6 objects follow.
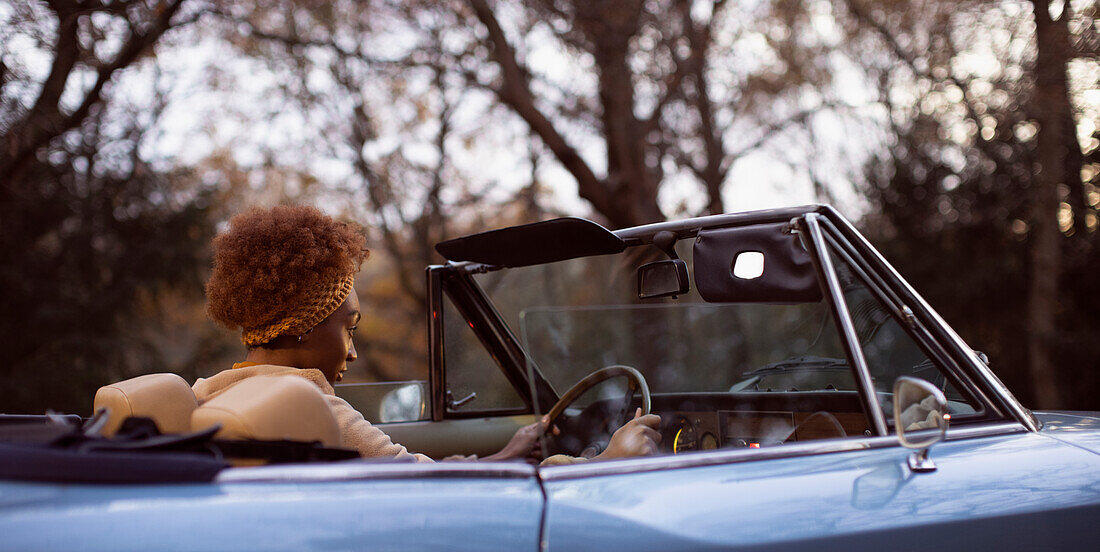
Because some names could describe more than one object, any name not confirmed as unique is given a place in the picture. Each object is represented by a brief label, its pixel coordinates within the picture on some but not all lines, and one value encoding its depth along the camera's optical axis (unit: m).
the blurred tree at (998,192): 8.59
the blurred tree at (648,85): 9.51
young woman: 2.11
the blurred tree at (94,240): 7.19
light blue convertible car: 1.37
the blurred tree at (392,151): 11.29
